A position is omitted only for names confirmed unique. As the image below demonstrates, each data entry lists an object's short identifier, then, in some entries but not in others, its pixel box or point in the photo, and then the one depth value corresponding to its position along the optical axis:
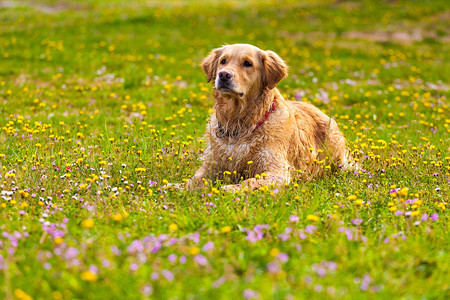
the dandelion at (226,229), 6.71
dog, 11.02
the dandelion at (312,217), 6.94
